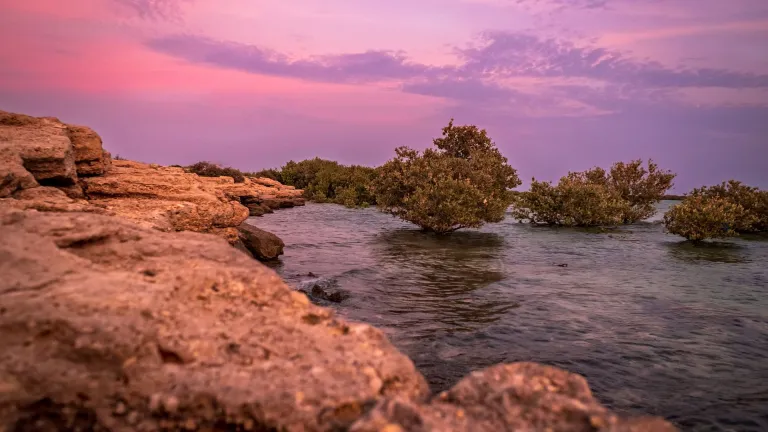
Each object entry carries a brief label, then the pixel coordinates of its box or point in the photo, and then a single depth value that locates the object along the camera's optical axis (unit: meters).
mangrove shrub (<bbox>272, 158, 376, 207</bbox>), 63.28
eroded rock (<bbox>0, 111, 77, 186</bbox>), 10.09
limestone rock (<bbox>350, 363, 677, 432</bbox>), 3.06
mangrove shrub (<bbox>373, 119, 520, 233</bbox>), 30.52
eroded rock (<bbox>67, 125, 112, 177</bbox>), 13.11
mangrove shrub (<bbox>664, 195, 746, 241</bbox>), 28.44
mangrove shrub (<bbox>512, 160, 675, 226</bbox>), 38.41
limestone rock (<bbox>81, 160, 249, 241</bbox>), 11.88
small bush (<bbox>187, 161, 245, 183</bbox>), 50.03
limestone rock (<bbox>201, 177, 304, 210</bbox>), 34.03
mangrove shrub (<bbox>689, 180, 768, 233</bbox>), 34.03
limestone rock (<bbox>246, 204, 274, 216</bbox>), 42.39
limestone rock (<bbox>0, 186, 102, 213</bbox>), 7.41
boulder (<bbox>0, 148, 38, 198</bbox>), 8.38
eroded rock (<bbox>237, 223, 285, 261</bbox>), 20.06
